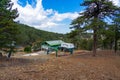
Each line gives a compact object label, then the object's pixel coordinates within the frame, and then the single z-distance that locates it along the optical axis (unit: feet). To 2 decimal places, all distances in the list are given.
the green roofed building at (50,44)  47.85
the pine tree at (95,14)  26.82
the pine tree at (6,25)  22.32
